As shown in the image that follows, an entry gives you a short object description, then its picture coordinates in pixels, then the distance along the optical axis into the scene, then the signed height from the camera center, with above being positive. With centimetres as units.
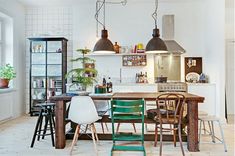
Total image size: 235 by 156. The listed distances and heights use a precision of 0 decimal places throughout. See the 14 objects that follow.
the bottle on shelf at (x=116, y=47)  703 +86
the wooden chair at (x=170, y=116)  373 -59
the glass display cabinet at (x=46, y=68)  725 +30
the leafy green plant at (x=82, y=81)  441 -5
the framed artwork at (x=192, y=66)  711 +34
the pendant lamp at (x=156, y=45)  460 +61
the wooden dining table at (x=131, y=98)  389 -54
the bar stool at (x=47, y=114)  432 -62
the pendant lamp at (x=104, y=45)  467 +61
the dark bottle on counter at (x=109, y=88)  516 -20
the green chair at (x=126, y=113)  366 -54
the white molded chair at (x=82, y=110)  378 -47
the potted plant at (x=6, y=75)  612 +8
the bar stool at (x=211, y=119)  400 -65
